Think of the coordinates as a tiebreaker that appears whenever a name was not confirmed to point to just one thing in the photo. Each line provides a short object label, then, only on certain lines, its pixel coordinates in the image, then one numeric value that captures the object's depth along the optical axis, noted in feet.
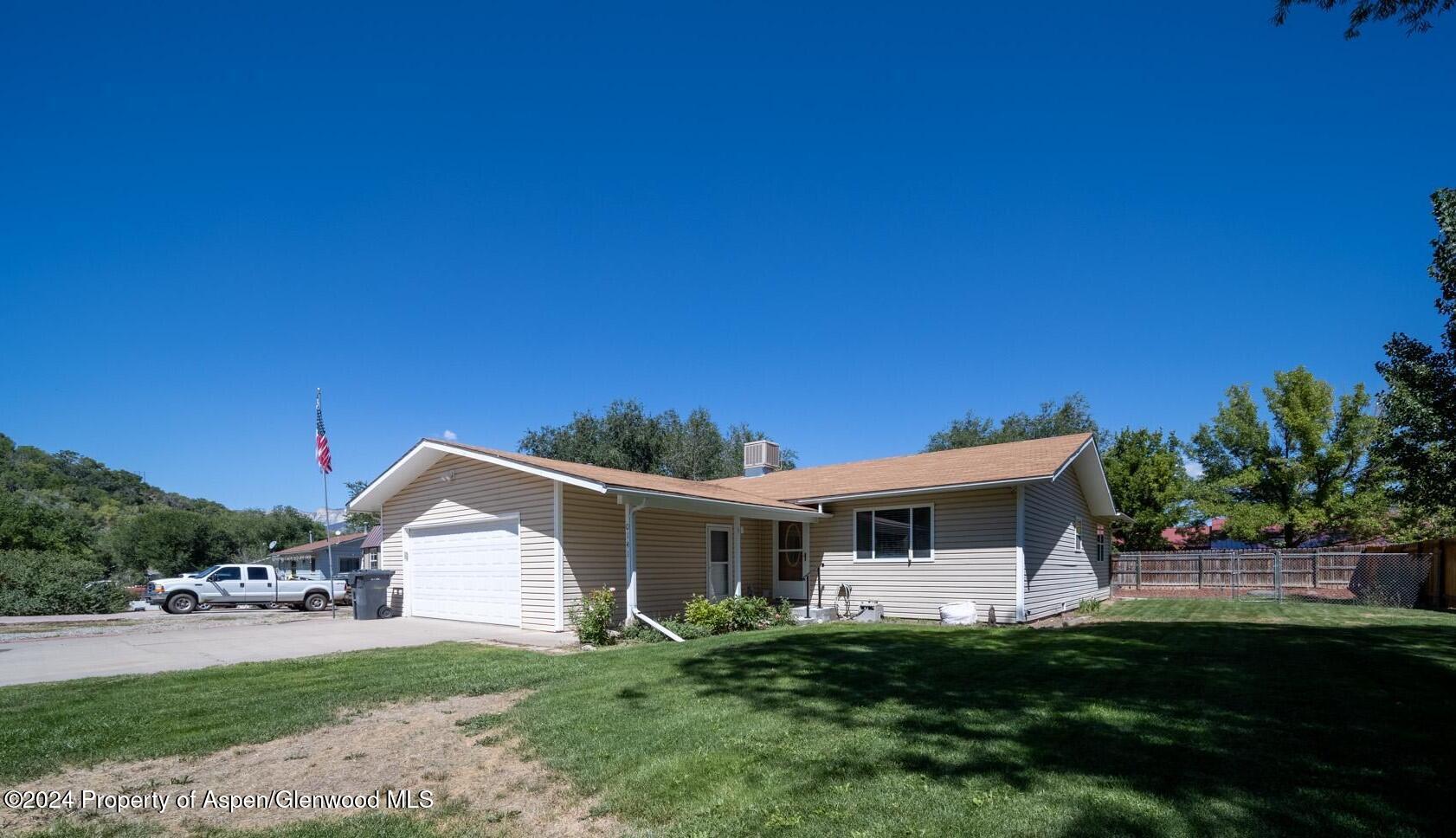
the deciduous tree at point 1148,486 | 94.79
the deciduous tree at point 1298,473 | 88.74
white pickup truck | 70.33
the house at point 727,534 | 44.34
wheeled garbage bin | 52.85
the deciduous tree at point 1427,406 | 36.86
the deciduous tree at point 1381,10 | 20.16
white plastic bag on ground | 46.97
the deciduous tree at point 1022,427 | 147.29
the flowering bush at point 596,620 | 37.65
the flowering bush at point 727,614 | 41.75
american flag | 67.41
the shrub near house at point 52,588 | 70.90
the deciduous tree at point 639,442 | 126.72
